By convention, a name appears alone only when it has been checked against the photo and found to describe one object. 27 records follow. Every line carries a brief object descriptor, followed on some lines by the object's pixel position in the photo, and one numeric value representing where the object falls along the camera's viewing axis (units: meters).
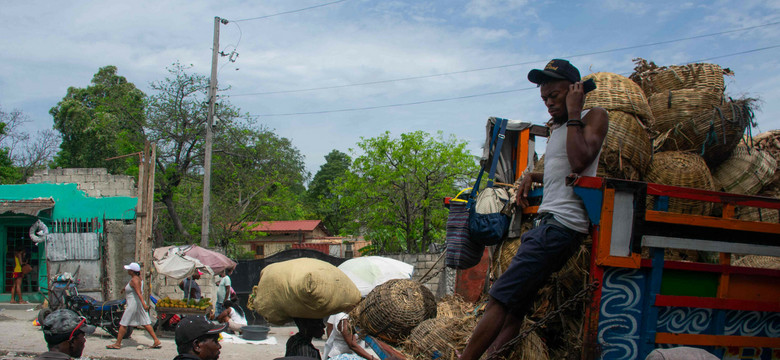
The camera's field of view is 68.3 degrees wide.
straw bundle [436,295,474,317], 4.96
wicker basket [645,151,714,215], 4.36
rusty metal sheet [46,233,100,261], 15.64
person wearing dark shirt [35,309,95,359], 4.11
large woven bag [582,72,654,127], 4.38
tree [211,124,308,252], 23.58
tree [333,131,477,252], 21.52
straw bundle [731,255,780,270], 4.34
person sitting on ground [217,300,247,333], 12.73
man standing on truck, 3.09
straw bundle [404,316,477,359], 3.84
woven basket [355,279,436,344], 5.08
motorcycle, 12.22
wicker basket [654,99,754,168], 4.77
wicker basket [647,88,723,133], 4.84
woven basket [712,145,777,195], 4.96
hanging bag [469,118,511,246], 4.01
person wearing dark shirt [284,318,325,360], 3.94
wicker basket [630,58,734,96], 5.09
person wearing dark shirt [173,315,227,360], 3.66
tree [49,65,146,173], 32.72
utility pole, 17.88
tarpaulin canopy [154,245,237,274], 13.80
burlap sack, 3.80
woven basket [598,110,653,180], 4.12
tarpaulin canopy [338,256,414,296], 11.12
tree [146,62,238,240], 21.61
